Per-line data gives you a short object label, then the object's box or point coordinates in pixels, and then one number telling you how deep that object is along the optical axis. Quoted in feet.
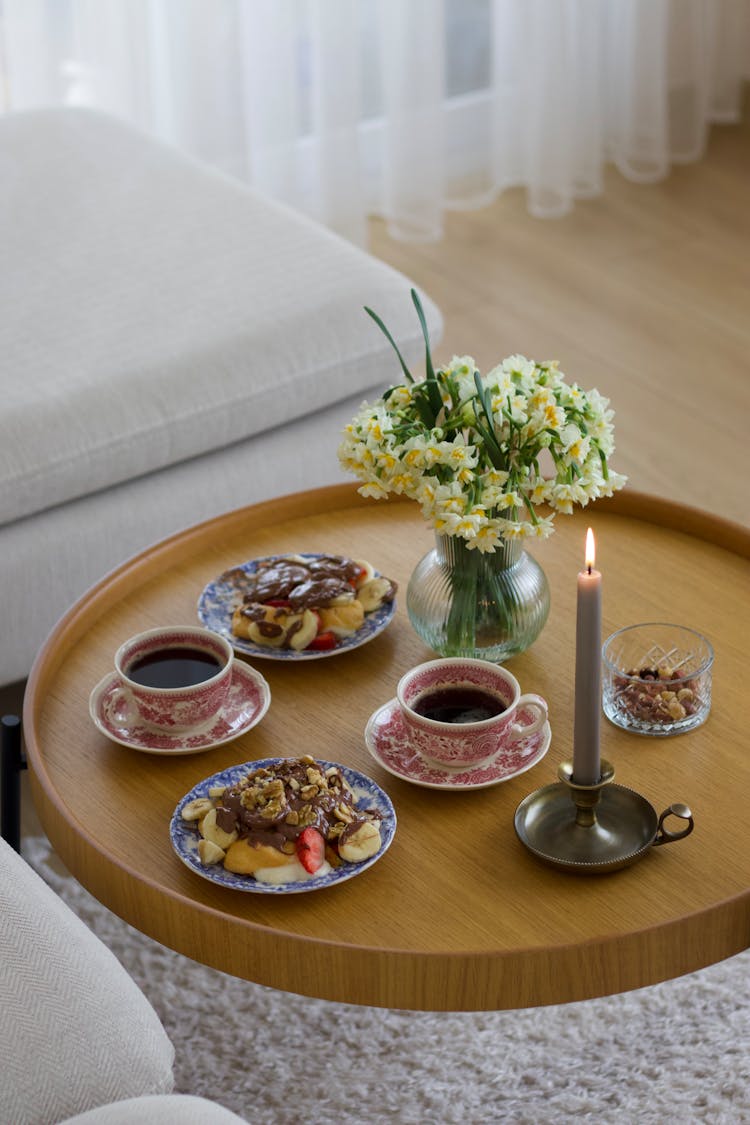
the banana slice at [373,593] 7.51
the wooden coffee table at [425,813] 6.42
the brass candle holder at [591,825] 6.57
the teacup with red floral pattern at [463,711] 6.84
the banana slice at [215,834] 6.63
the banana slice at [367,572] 7.58
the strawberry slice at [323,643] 7.41
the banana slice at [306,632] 7.40
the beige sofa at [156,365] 8.77
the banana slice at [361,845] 6.61
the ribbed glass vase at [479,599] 7.20
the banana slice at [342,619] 7.44
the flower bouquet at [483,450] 6.92
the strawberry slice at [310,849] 6.57
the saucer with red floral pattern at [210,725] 7.07
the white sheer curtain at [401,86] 12.52
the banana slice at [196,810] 6.74
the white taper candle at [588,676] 6.26
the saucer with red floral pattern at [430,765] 6.89
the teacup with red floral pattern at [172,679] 7.01
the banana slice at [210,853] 6.62
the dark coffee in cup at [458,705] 6.94
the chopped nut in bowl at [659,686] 7.04
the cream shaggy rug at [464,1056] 7.41
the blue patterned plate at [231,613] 7.40
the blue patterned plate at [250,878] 6.56
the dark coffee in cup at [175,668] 7.11
